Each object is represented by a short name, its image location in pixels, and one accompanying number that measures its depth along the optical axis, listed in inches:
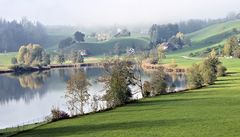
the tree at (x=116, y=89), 3621.8
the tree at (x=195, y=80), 4985.2
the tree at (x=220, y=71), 6386.8
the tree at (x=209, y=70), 5267.2
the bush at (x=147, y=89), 4360.2
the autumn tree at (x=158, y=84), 4424.2
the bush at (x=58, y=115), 3024.1
